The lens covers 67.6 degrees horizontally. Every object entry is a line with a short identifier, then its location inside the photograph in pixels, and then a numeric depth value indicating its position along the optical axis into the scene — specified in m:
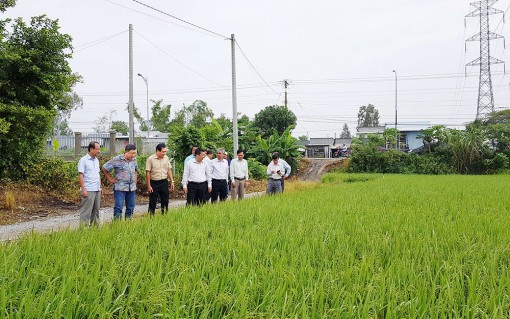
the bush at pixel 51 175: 9.02
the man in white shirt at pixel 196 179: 6.35
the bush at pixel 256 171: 17.31
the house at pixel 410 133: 33.16
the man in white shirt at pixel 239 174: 7.80
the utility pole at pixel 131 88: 12.76
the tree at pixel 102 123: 50.90
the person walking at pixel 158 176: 5.84
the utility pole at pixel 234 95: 11.82
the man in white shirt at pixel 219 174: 7.17
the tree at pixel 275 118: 29.05
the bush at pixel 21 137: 7.80
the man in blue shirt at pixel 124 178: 5.45
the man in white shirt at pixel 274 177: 8.05
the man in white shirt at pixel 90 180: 5.10
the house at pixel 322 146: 37.25
